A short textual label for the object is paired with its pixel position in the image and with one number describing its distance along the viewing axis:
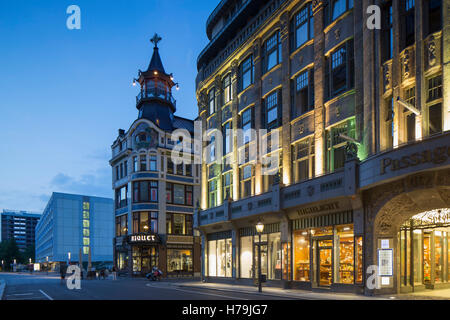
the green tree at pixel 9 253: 127.81
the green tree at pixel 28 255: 157.64
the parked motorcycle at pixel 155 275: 41.56
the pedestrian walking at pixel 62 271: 41.85
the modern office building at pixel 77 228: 112.19
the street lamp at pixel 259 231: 23.45
